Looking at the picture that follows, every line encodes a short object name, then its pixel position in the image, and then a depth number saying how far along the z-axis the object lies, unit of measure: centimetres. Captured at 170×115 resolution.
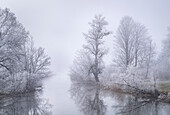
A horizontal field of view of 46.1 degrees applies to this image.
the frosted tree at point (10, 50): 1973
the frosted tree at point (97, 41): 3266
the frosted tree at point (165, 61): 3331
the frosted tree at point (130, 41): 3180
